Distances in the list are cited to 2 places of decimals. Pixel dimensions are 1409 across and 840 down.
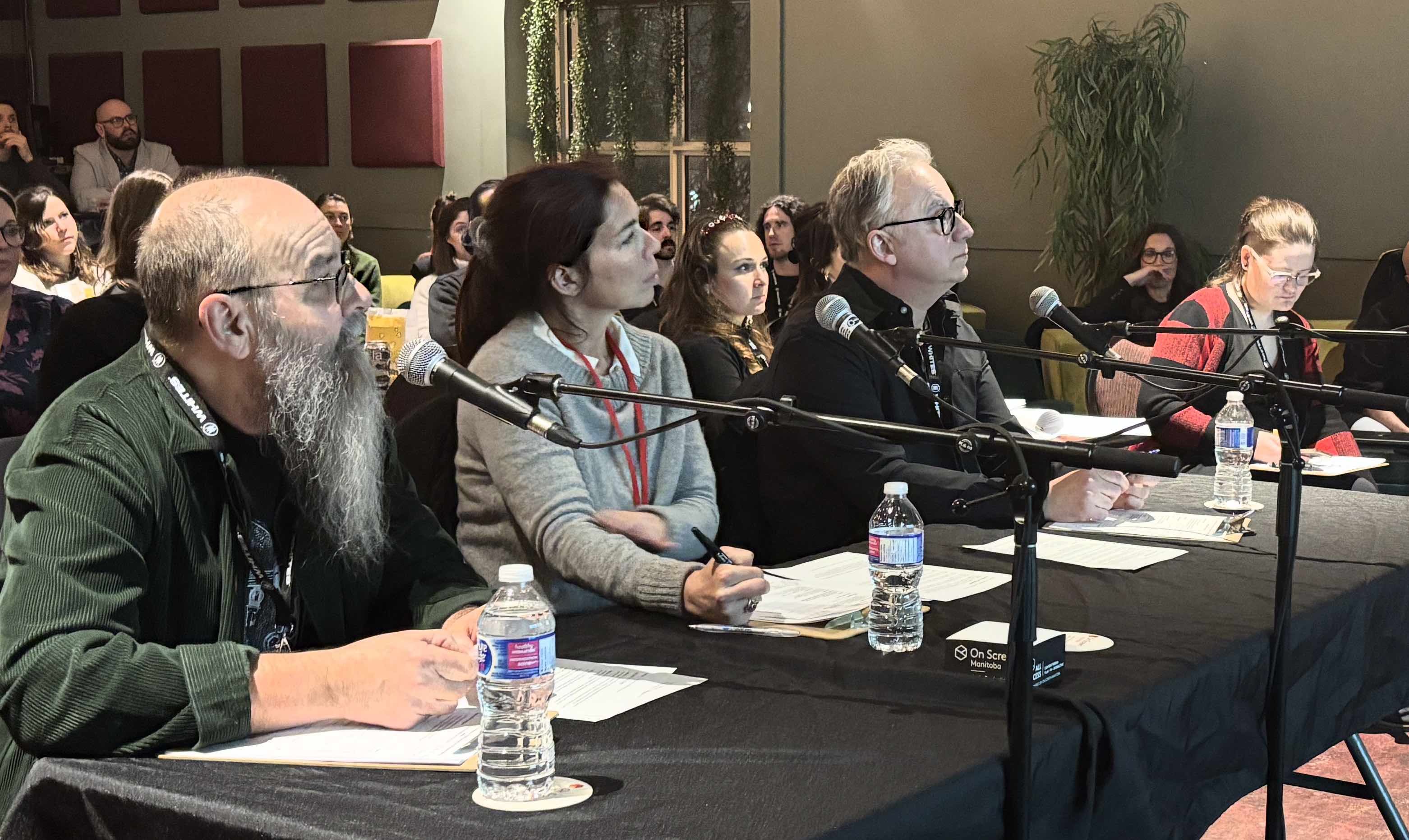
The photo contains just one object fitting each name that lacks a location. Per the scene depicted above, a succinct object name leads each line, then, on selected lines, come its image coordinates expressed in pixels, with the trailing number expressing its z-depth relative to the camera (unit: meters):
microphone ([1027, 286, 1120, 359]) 2.09
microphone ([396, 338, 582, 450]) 1.42
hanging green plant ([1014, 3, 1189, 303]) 6.65
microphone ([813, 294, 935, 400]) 1.64
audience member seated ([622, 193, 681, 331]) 5.61
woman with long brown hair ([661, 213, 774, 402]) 4.09
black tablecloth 1.27
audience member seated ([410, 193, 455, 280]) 7.24
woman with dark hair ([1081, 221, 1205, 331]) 6.30
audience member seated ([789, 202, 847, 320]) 4.05
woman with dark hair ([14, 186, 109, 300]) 5.53
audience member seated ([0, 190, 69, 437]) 3.89
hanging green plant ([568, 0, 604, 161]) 9.46
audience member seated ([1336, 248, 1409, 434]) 5.29
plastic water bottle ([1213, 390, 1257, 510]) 2.92
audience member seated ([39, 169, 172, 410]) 3.18
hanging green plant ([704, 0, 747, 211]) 9.15
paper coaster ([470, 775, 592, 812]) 1.27
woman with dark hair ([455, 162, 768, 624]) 2.22
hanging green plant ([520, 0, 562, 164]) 9.56
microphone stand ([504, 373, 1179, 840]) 1.33
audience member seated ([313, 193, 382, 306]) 8.08
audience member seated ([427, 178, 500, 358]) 4.93
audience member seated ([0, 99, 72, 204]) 8.88
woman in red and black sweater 3.93
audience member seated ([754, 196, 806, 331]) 6.21
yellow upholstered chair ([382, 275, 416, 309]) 8.48
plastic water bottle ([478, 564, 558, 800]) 1.31
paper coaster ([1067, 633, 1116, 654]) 1.80
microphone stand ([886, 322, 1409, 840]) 1.82
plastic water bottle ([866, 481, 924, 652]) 1.83
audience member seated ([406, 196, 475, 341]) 6.46
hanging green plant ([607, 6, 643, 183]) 9.44
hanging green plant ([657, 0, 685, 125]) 9.28
